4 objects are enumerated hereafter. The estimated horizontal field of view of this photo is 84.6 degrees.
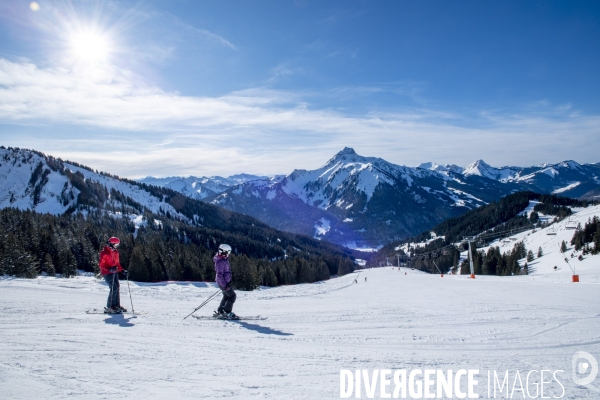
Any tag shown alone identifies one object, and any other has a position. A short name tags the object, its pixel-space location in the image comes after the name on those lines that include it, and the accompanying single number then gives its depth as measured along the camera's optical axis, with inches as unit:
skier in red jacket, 433.1
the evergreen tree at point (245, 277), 1527.2
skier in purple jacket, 412.2
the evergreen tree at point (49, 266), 1594.5
